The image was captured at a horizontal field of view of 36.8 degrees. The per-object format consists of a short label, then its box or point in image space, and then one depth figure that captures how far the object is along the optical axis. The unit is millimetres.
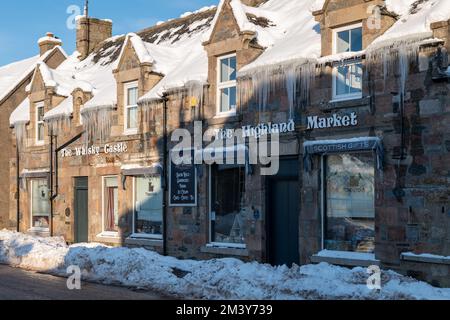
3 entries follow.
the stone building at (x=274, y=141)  13039
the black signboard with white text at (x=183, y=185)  17969
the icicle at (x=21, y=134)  26312
